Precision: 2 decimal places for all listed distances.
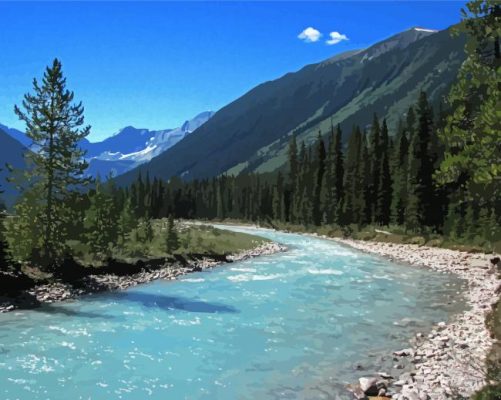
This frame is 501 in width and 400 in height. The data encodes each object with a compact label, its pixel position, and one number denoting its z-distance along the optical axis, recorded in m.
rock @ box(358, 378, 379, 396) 12.36
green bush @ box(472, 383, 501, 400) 8.51
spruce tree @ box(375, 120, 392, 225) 80.62
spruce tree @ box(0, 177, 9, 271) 25.40
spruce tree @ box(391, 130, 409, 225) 72.25
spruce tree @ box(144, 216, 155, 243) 46.31
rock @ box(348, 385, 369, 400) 12.06
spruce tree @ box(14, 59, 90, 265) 30.23
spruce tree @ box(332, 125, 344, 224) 92.93
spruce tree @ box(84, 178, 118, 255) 34.91
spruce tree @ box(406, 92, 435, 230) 61.56
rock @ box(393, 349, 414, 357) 15.77
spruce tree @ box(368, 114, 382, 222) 82.69
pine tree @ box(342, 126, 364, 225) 83.00
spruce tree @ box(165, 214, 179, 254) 41.72
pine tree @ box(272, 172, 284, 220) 122.81
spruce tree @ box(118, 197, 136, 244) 44.22
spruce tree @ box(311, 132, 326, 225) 98.81
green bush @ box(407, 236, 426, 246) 55.47
